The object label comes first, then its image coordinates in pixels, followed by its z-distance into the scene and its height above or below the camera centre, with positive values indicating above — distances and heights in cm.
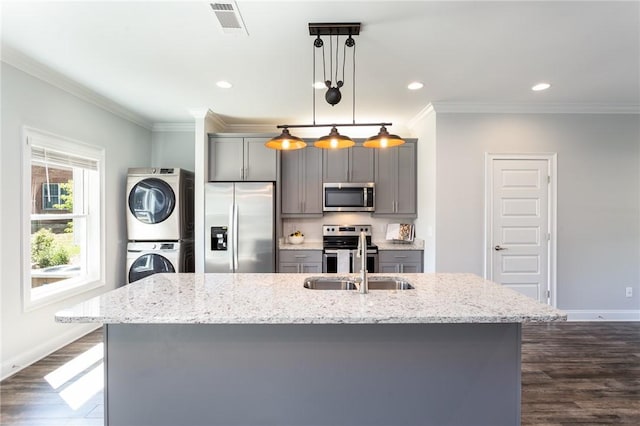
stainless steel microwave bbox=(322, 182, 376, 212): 422 +20
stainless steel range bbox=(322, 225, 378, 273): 396 -57
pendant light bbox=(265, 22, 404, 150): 205 +52
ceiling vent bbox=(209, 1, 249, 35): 188 +121
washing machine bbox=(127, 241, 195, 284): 384 -56
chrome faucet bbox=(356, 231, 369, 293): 177 -34
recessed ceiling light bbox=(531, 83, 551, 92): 305 +124
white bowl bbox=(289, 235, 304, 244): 441 -38
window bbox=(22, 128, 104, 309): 275 -7
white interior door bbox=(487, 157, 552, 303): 365 -12
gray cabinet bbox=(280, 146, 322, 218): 429 +36
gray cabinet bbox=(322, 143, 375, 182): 430 +64
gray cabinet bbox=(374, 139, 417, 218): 429 +42
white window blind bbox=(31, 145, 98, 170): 282 +51
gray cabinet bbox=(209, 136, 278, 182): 416 +66
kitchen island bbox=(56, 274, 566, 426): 158 -80
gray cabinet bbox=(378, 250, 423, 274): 398 -60
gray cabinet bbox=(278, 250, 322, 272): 401 -62
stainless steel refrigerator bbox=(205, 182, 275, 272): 386 -21
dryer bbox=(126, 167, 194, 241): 383 +8
